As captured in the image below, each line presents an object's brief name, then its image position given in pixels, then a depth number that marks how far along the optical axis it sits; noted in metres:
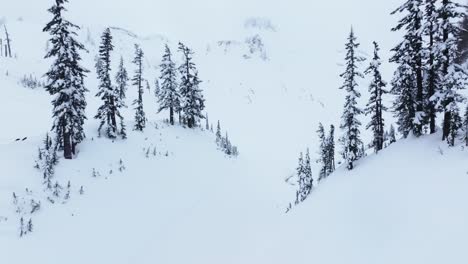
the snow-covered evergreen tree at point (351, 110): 29.88
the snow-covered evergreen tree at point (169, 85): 51.97
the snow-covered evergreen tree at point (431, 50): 20.09
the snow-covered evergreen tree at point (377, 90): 29.80
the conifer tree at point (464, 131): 17.34
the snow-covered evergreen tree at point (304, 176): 45.51
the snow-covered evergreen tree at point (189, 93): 52.41
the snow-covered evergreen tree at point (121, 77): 59.63
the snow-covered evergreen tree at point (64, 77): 24.97
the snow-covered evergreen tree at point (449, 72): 18.62
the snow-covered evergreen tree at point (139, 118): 42.31
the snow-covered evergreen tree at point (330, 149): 46.28
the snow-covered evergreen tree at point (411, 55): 22.78
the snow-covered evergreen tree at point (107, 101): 35.43
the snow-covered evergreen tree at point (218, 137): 56.08
